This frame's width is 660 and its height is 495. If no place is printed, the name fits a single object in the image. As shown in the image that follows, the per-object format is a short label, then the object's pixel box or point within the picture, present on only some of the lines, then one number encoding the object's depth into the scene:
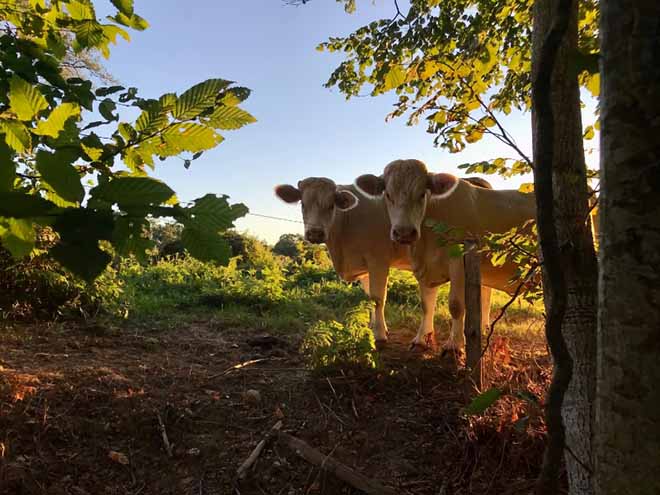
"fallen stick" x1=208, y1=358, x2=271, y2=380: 3.88
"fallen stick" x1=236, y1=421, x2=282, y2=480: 2.60
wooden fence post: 3.28
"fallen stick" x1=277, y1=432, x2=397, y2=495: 2.33
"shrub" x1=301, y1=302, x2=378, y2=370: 3.61
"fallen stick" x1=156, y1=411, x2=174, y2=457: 2.79
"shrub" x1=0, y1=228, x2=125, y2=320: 5.08
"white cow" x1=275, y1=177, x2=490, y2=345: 4.99
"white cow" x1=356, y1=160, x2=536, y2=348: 4.30
